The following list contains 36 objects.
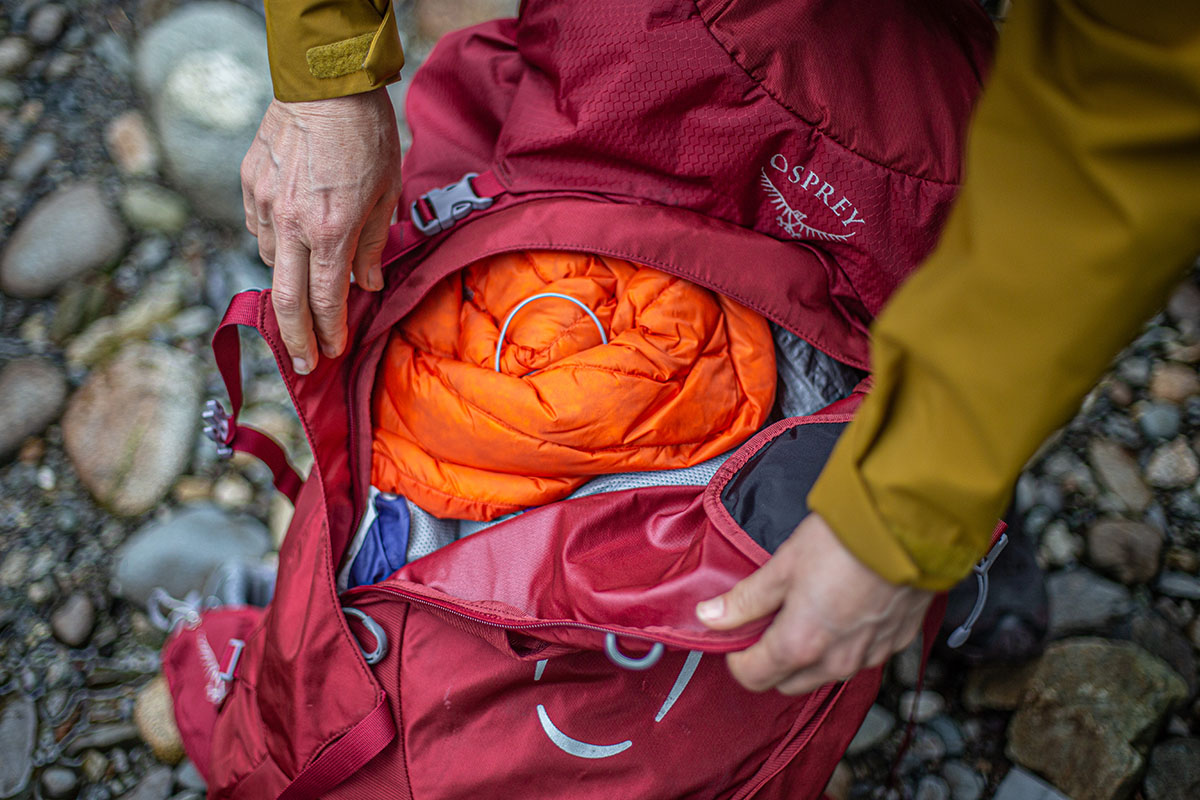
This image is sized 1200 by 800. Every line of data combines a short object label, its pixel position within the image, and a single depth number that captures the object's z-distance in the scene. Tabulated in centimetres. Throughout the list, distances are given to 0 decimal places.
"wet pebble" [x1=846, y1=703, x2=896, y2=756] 98
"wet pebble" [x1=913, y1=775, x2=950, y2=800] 97
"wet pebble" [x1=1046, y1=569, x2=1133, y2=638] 98
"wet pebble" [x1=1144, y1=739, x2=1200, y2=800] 93
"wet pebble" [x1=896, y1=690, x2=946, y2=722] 99
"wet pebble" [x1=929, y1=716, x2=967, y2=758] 98
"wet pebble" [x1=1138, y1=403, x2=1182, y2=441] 105
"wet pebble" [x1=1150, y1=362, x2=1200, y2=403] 106
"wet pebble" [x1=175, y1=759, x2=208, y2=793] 99
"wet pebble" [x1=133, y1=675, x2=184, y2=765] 100
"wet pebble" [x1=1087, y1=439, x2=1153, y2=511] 103
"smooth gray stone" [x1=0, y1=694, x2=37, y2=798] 98
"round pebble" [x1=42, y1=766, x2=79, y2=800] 97
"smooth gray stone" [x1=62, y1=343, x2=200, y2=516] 108
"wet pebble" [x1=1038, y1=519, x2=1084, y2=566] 102
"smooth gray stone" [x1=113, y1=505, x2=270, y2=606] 104
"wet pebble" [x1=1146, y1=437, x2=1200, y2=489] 103
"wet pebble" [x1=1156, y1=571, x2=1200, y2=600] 99
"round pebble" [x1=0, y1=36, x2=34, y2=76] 125
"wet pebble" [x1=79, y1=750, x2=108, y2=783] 98
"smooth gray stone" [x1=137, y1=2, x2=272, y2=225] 116
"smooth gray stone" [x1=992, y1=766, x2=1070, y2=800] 93
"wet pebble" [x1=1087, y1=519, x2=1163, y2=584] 100
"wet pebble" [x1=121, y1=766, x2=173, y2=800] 98
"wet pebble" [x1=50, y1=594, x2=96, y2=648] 102
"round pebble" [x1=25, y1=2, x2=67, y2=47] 127
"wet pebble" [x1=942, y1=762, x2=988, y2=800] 96
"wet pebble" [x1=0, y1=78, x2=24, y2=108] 123
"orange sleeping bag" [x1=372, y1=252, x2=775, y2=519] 79
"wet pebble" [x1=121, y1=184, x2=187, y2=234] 118
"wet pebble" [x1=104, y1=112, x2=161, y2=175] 120
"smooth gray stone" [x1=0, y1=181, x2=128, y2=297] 114
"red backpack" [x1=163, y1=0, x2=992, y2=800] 78
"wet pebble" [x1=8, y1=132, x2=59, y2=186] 118
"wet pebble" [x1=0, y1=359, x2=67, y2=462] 108
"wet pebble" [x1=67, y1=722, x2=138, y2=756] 99
